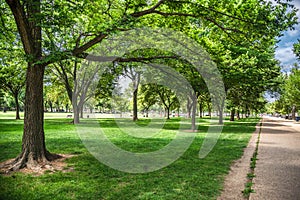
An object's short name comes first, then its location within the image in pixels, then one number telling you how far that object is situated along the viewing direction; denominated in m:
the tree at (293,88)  33.25
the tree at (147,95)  33.30
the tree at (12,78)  23.92
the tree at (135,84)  32.06
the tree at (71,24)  6.27
